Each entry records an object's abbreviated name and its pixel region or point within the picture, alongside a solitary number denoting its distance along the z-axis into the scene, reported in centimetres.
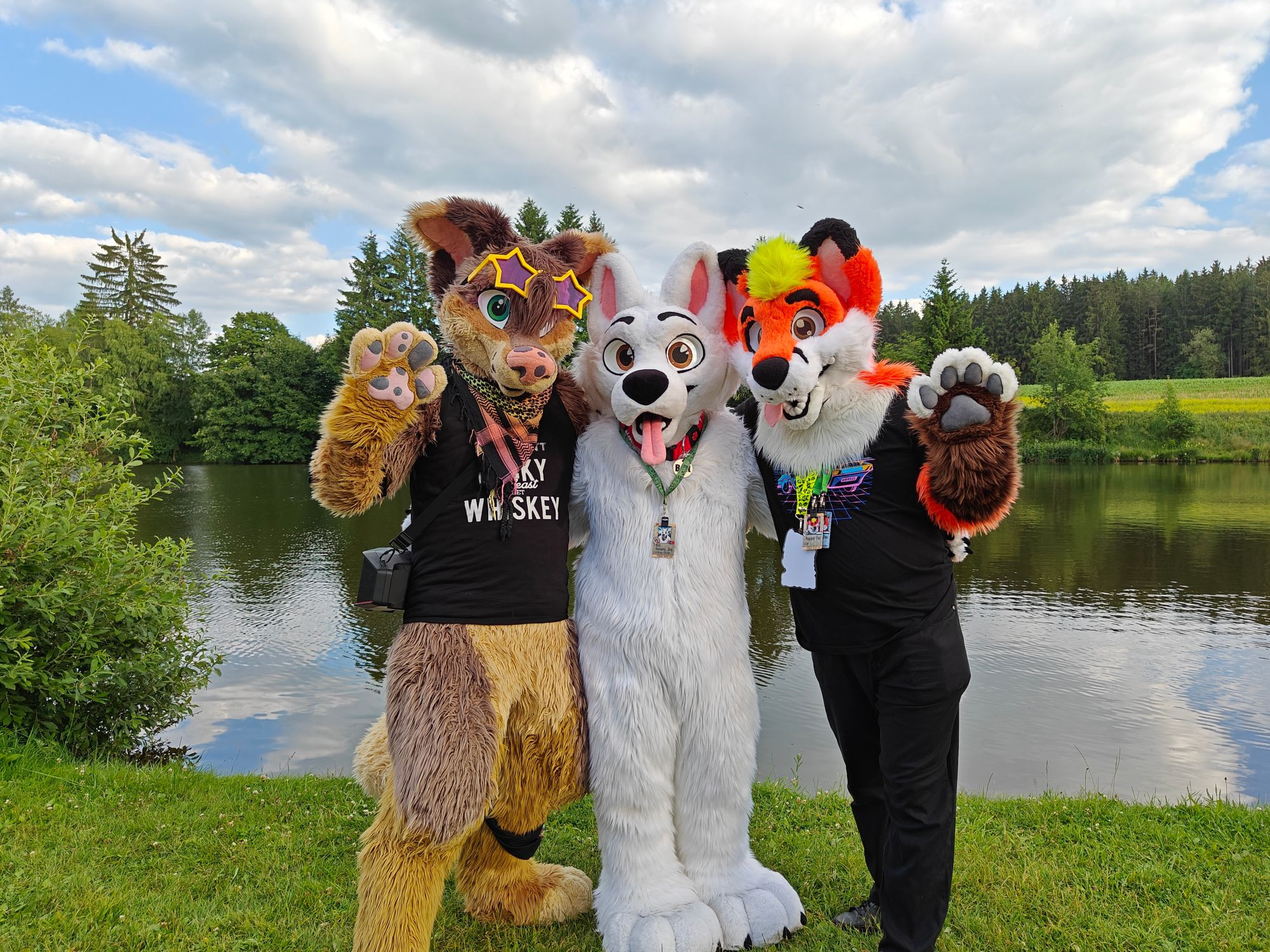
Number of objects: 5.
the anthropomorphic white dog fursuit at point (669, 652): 265
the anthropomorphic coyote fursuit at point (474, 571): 240
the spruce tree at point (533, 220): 2709
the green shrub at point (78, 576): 450
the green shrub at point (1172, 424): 3503
